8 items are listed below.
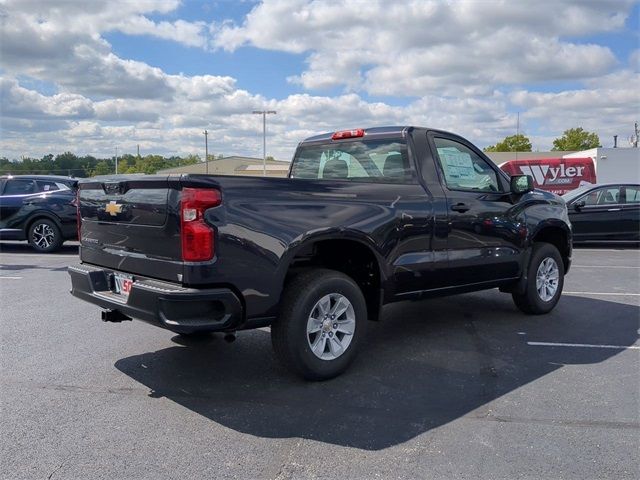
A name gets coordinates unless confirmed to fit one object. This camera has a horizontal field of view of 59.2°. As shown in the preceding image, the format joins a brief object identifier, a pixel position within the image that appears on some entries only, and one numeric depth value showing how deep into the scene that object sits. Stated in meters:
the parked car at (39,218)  11.92
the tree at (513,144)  78.94
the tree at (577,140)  76.88
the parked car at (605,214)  12.96
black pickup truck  3.66
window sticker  5.27
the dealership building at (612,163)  24.50
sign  24.14
